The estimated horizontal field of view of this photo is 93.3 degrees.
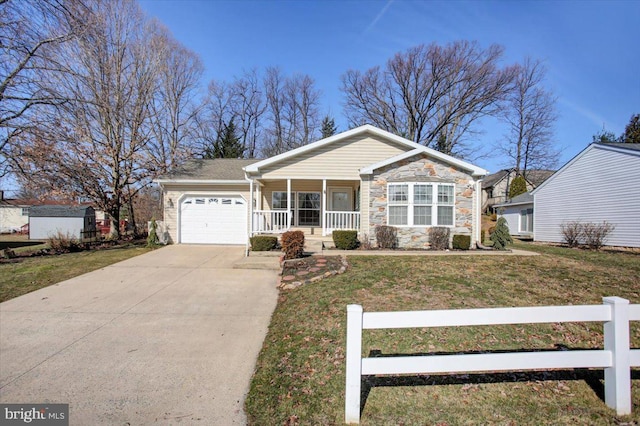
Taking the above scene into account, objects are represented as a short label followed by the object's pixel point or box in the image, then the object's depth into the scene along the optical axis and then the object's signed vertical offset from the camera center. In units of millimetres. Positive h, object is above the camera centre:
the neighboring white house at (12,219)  33625 -306
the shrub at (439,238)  11277 -762
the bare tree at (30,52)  8898 +5573
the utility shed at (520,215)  22203 +246
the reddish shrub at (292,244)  9193 -821
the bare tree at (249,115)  31672 +10820
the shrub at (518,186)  29781 +3156
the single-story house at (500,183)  34900 +4528
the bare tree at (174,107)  20500 +8601
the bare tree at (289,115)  32344 +11073
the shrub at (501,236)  11609 -710
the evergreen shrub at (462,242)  11172 -899
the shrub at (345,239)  11164 -800
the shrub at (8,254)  10766 -1344
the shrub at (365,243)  11438 -974
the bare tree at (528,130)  30047 +9378
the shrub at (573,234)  15523 -818
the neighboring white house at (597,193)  13703 +1309
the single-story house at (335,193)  11484 +1052
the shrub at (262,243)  10758 -923
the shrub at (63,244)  12242 -1144
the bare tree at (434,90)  25656 +11598
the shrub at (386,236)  11344 -697
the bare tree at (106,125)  12465 +4593
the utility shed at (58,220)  22500 -259
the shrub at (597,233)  14305 -739
